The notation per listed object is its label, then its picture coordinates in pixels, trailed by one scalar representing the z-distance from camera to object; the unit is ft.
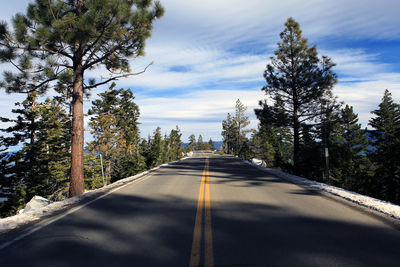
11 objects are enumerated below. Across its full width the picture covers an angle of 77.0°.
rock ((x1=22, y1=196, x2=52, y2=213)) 24.72
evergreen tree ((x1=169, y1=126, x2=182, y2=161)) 268.21
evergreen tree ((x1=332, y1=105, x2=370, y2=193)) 106.58
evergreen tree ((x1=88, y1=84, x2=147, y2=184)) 107.76
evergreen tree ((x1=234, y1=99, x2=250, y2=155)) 227.20
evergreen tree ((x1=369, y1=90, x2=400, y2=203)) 76.33
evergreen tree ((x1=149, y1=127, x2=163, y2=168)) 186.19
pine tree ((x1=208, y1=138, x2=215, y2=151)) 531.29
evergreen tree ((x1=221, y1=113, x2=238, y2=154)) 287.20
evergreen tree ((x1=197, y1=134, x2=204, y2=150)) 511.15
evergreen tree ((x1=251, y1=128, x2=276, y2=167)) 173.27
